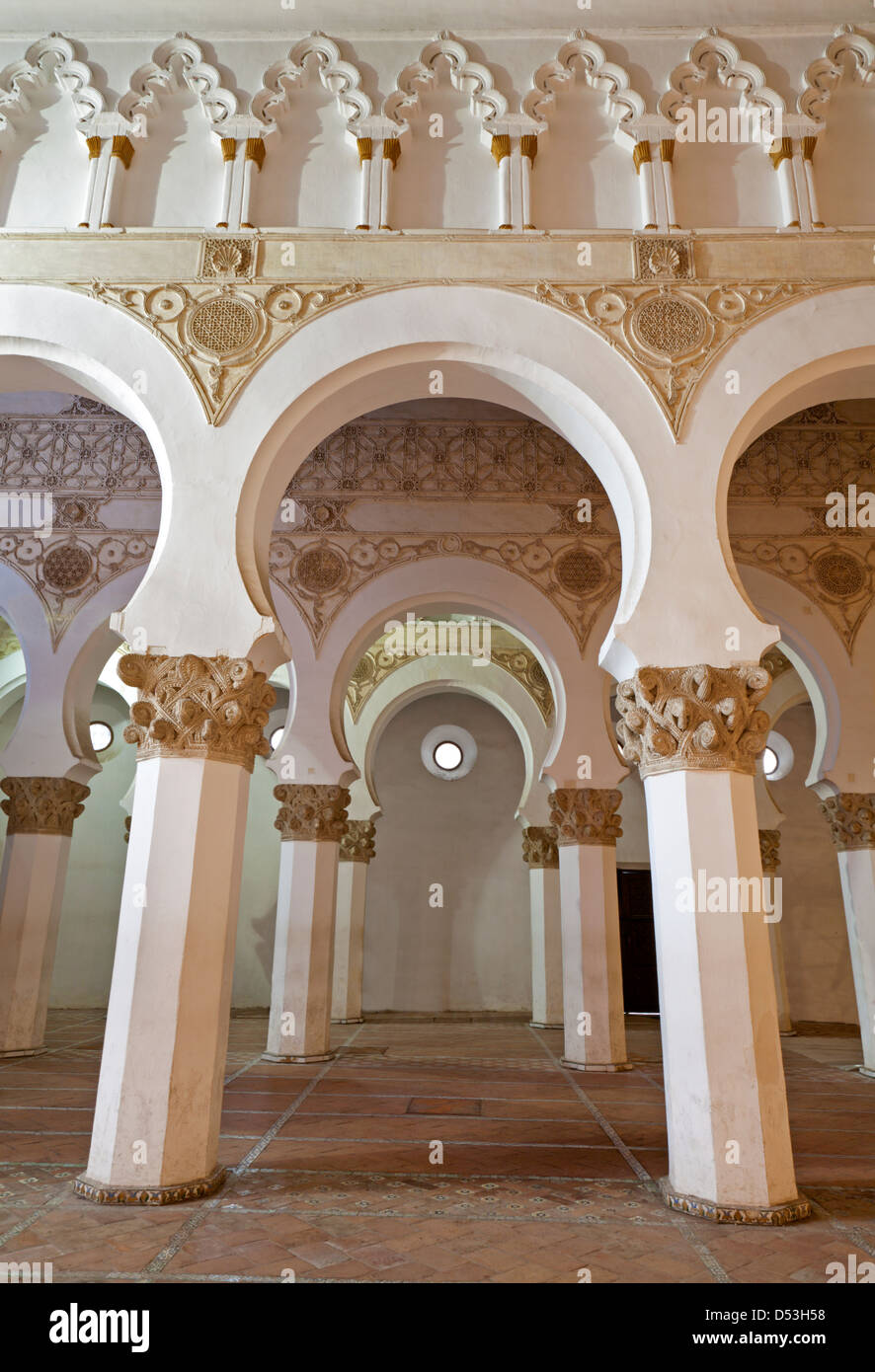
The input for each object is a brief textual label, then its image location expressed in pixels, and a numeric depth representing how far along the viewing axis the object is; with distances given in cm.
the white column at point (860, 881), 723
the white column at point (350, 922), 1023
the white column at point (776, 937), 1065
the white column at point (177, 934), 371
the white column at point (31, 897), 741
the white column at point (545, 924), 1009
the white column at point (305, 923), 730
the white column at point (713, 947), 365
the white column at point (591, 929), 725
